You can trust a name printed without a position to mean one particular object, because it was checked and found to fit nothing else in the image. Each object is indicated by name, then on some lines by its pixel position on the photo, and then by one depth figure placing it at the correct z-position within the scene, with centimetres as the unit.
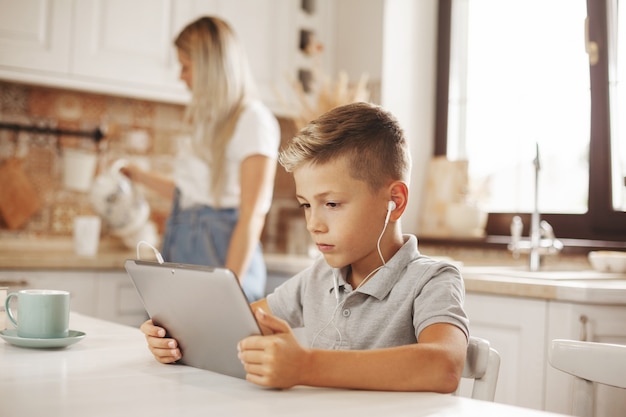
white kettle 300
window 272
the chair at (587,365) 115
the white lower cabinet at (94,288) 258
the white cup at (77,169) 309
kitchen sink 225
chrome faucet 253
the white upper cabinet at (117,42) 276
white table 82
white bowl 237
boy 114
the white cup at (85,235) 293
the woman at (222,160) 212
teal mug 119
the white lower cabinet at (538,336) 193
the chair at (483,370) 111
